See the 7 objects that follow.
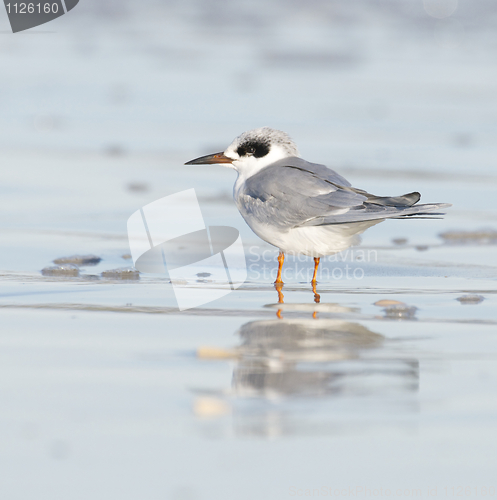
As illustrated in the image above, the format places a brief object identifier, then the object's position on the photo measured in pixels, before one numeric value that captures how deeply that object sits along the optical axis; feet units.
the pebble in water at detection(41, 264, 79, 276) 28.99
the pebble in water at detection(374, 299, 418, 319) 24.53
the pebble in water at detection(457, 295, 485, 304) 25.82
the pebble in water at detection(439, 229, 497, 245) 33.58
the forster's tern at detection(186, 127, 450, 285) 26.81
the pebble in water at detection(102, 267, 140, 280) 29.02
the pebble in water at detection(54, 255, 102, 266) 30.53
